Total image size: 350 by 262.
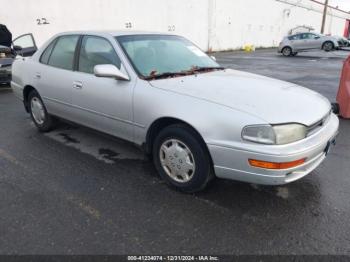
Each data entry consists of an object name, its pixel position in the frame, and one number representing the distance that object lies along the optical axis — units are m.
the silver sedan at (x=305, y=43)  21.69
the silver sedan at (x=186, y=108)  2.64
